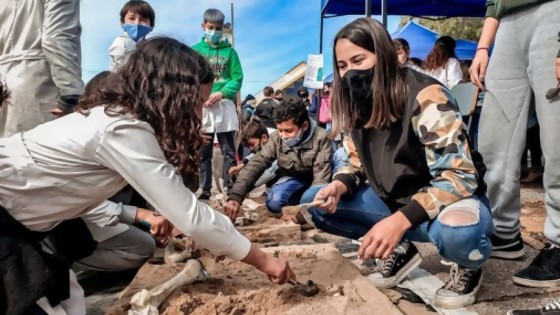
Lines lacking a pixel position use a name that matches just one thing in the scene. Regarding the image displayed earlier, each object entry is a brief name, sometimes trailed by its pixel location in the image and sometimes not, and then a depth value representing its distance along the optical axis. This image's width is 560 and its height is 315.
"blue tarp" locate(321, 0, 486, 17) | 6.98
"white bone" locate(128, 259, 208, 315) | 1.74
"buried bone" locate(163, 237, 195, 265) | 2.38
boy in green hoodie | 4.47
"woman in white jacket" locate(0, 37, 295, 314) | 1.41
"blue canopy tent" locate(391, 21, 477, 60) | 8.81
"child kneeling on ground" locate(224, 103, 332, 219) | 3.43
